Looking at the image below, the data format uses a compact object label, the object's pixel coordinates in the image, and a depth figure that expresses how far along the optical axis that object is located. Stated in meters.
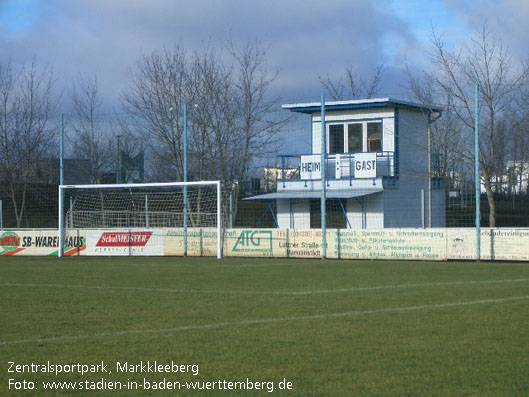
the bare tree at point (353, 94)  48.52
